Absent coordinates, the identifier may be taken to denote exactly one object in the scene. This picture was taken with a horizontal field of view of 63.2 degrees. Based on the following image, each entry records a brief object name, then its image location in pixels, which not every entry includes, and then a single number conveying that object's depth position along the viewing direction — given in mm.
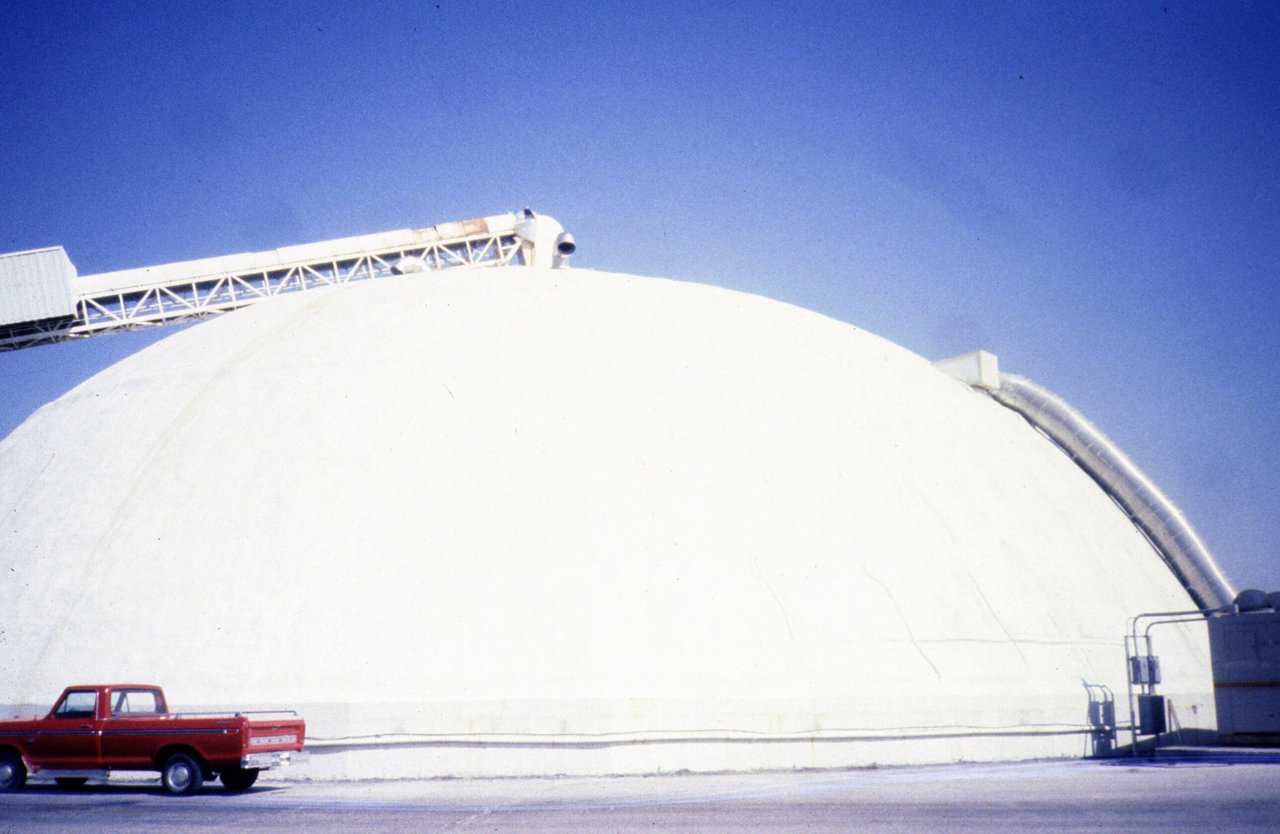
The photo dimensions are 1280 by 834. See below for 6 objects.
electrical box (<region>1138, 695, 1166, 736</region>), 23000
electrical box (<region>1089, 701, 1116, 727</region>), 22188
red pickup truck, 15461
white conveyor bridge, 28141
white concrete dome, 17328
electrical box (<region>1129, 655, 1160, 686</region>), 23406
